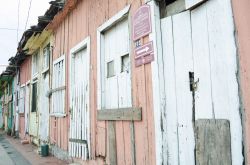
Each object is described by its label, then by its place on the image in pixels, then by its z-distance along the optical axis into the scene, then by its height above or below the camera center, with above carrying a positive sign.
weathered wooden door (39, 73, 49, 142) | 9.65 -0.22
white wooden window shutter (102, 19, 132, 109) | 4.62 +0.63
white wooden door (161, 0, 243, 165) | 2.72 +0.30
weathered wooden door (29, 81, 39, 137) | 11.43 -0.21
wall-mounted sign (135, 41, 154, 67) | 3.82 +0.68
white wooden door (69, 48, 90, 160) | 6.07 -0.03
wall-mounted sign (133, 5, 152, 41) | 3.88 +1.13
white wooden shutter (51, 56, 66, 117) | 7.76 +0.51
